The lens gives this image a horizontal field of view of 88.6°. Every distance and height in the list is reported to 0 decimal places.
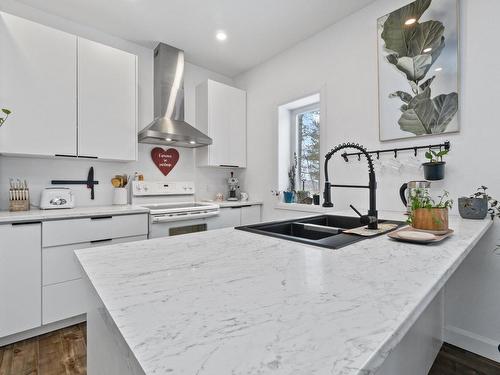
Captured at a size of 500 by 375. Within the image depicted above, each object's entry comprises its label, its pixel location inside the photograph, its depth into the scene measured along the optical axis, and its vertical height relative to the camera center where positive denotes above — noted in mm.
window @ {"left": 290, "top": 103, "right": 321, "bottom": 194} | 2973 +522
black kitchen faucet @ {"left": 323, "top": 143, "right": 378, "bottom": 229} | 1222 -77
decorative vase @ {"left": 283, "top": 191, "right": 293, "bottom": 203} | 3000 -89
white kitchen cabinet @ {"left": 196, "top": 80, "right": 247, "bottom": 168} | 3177 +857
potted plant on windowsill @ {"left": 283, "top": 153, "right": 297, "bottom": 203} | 3143 +164
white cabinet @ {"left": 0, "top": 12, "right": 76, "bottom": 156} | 1947 +825
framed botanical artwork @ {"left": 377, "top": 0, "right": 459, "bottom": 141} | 1771 +879
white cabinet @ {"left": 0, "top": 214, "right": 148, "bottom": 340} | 1757 -580
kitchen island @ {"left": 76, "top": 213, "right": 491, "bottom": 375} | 344 -222
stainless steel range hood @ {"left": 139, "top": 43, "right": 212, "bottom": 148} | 2791 +1058
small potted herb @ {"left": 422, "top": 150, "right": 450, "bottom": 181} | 1717 +137
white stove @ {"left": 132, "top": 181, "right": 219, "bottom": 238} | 2406 -189
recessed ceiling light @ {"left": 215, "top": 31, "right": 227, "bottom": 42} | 2678 +1630
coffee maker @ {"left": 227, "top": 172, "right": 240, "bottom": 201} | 3543 +11
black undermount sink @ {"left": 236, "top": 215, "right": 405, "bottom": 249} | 980 -206
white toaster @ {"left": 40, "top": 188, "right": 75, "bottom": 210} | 2188 -72
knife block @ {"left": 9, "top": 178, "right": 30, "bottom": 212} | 2078 -48
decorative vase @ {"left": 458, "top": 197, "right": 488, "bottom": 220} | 1540 -126
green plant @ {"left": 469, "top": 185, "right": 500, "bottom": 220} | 1573 -93
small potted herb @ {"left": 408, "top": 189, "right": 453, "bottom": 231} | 1098 -117
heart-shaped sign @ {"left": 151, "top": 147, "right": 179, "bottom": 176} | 3016 +377
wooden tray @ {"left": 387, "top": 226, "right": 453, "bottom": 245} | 941 -191
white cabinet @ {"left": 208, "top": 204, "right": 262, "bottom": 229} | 2876 -332
